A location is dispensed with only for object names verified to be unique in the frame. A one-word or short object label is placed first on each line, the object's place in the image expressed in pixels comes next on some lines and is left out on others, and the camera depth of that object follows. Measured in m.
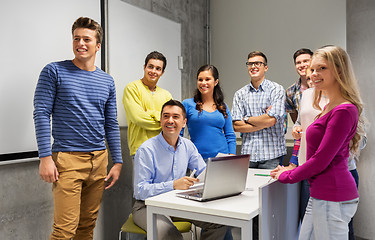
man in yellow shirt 2.63
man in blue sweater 1.92
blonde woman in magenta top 1.47
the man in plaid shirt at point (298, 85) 2.75
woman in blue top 2.67
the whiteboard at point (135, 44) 3.09
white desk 1.48
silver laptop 1.56
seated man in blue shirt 1.89
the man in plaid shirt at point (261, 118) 2.82
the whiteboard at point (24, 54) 2.20
